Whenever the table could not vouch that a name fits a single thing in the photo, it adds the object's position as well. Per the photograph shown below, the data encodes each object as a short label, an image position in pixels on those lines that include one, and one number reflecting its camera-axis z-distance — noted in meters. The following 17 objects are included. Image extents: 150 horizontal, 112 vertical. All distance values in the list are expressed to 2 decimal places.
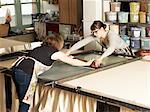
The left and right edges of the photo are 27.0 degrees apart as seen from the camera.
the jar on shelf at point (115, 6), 4.69
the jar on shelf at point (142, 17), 4.44
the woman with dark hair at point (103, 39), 3.34
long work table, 2.20
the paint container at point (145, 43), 4.47
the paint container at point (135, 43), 4.56
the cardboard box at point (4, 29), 6.40
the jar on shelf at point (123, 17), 4.62
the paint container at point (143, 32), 4.49
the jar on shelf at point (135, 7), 4.51
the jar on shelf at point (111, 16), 4.68
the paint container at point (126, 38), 4.63
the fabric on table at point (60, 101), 2.44
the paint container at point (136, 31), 4.52
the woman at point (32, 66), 2.72
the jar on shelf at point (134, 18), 4.53
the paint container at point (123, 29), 4.70
